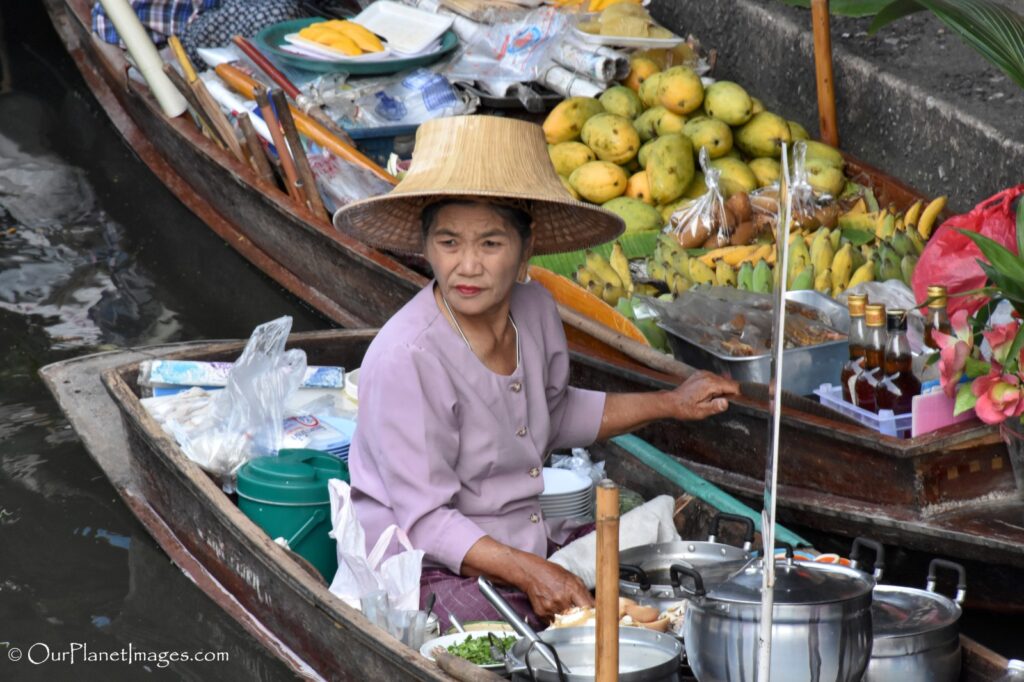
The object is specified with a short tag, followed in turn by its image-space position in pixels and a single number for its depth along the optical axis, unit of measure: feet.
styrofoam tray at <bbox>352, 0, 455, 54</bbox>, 38.29
